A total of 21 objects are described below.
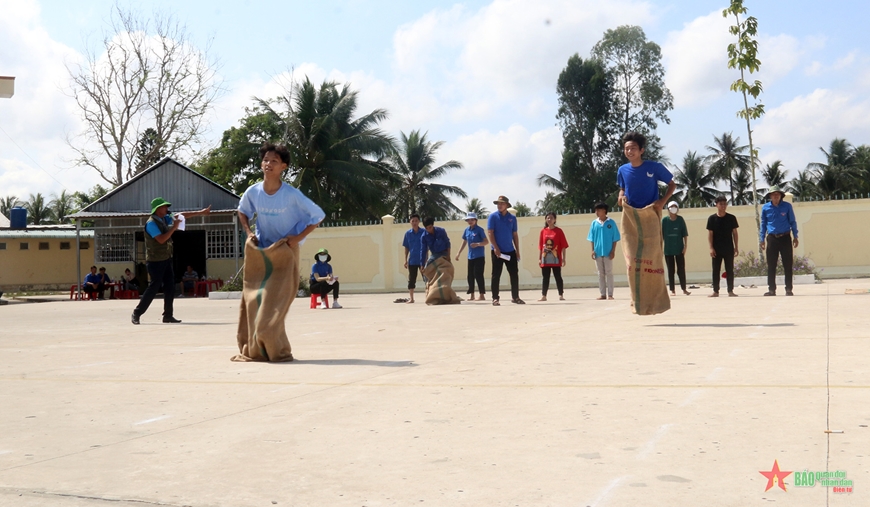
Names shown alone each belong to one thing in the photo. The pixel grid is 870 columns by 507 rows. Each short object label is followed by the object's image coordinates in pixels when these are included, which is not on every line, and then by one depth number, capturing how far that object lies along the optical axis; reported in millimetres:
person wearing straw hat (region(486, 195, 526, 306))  14461
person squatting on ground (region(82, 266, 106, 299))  28453
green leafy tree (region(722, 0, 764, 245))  21672
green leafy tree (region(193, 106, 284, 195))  37469
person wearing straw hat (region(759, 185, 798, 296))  13625
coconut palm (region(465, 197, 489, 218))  59778
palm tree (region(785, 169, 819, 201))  60406
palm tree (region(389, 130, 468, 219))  45625
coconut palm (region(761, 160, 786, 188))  61188
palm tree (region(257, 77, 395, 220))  36312
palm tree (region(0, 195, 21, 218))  72438
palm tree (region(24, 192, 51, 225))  69156
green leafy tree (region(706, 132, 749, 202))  55844
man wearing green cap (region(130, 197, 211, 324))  11836
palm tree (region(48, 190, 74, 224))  69000
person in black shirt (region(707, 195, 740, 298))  14445
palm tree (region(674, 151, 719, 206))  55094
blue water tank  37969
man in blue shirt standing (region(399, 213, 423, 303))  16625
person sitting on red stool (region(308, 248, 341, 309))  15641
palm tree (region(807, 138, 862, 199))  59438
